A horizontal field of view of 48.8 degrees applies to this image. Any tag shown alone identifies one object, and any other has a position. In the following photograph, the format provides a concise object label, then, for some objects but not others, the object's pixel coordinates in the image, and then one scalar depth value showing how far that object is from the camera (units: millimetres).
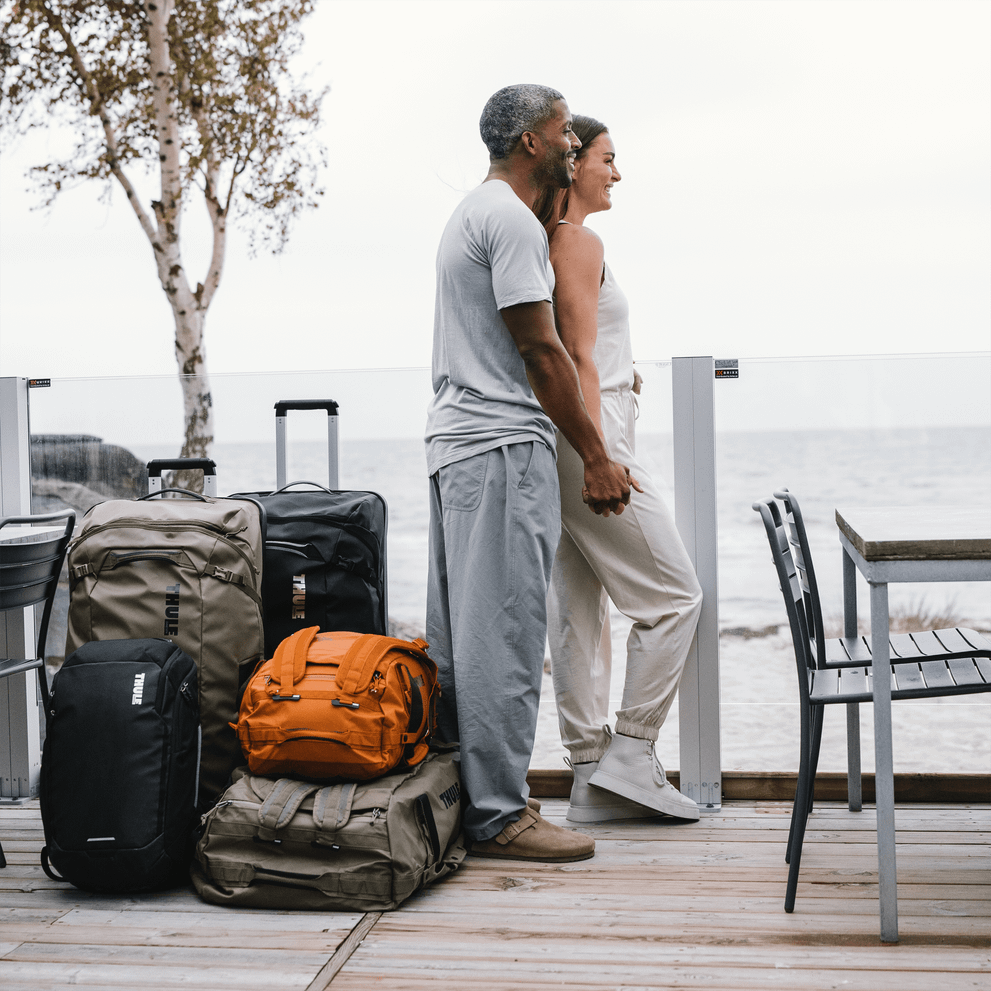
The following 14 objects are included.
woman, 2484
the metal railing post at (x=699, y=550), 2715
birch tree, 9820
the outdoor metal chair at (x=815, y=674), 1971
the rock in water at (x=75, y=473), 3057
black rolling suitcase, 2502
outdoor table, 1814
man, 2297
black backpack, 2127
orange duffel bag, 2129
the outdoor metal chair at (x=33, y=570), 2428
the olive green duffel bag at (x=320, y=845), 2080
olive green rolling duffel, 2359
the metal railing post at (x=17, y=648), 2924
